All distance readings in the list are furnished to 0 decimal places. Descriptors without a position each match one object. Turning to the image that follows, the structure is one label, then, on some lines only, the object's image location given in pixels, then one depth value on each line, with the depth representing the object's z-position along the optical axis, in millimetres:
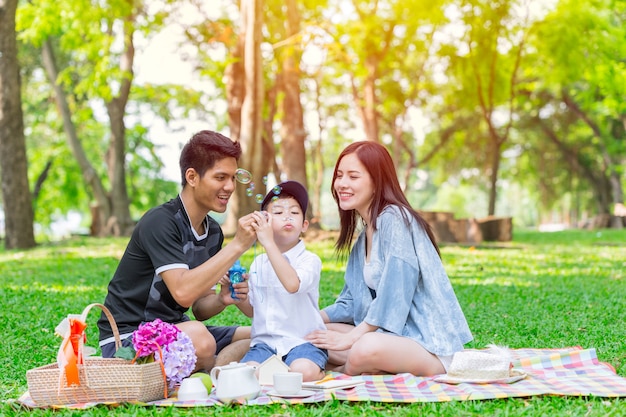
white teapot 3617
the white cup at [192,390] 3668
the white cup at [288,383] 3680
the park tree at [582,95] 20703
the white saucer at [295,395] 3674
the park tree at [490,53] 20828
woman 4090
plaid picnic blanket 3650
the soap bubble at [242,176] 4152
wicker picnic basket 3557
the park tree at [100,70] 15312
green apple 3767
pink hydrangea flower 3627
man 3912
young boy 4215
